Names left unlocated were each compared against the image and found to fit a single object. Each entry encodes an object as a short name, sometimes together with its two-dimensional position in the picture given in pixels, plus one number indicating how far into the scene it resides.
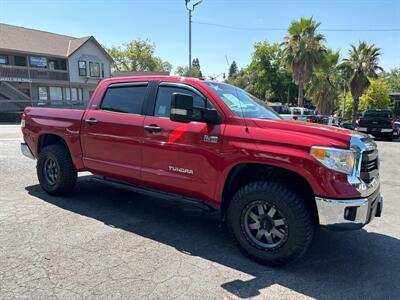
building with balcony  30.23
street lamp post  20.00
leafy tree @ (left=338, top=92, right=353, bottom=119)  39.25
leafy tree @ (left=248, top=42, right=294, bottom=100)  54.28
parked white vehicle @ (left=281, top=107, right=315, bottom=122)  22.18
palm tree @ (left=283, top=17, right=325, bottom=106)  29.28
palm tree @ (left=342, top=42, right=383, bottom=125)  27.70
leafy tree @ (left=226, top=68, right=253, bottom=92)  59.87
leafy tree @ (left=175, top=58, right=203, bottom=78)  108.40
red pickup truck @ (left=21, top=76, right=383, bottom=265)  3.25
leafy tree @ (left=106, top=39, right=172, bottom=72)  59.41
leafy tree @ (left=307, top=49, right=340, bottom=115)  43.34
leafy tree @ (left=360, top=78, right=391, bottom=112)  36.34
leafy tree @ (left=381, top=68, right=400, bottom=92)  72.19
